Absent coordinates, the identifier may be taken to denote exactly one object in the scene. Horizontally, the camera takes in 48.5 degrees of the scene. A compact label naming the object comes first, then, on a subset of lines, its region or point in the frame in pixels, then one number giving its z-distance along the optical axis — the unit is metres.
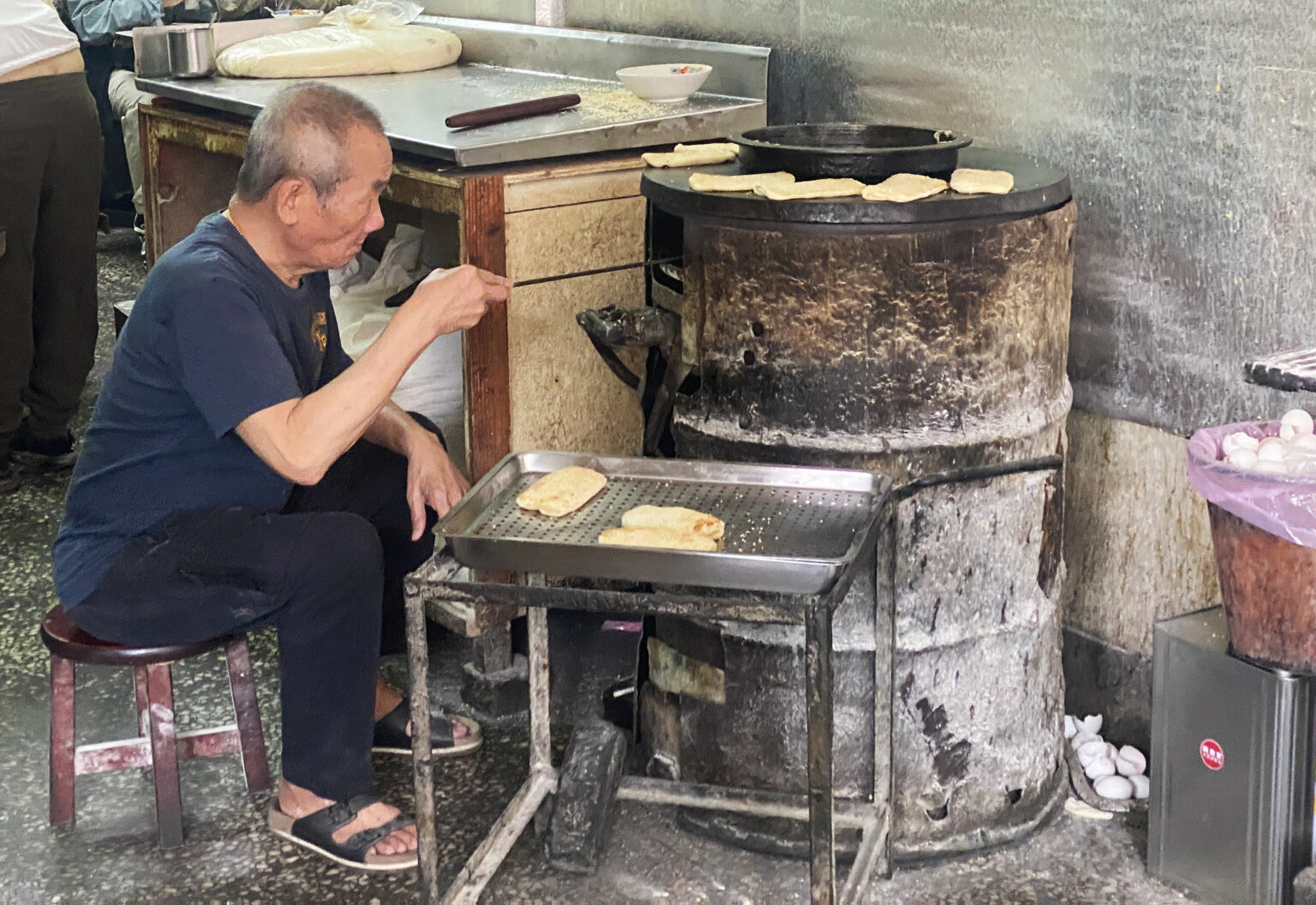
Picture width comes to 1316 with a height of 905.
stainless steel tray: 2.09
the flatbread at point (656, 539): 2.16
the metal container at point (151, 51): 4.22
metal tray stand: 2.09
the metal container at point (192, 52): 4.22
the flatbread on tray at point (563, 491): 2.37
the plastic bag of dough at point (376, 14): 4.68
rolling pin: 3.32
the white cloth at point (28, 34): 4.56
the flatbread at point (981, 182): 2.47
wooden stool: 2.77
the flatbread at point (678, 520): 2.24
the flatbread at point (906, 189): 2.45
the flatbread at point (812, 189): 2.47
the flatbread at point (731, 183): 2.57
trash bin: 2.24
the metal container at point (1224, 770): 2.42
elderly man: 2.52
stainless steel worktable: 3.20
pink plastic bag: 2.22
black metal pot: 2.60
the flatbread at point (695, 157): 2.92
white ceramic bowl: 3.58
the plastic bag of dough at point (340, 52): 4.25
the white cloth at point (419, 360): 3.57
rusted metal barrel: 2.49
